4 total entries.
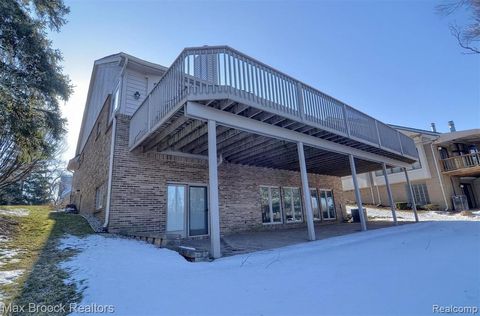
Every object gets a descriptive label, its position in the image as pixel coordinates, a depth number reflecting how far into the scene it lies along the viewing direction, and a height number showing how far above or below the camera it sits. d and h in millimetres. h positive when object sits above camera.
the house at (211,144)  5871 +2445
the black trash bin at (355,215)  15270 -196
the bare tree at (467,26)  6859 +4880
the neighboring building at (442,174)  19891 +2599
